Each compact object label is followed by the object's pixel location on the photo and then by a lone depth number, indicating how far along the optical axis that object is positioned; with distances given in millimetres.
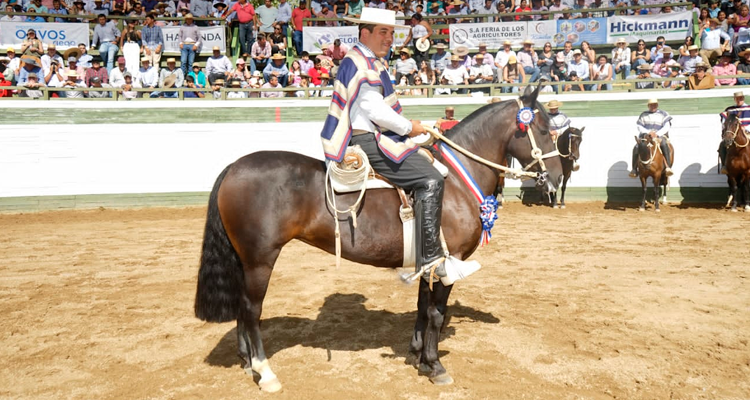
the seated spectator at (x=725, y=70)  16438
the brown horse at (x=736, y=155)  13867
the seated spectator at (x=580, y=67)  17797
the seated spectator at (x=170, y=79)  17344
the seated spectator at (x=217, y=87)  16844
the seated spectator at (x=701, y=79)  15719
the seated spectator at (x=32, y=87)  15645
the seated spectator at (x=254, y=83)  17484
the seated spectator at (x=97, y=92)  16266
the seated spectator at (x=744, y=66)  16366
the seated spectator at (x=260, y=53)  18828
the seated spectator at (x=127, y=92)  16359
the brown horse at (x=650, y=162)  14656
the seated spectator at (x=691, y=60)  17000
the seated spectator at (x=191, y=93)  17500
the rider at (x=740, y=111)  14055
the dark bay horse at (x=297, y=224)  4781
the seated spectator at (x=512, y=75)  17806
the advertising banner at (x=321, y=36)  19328
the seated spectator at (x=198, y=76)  17880
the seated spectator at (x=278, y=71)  18062
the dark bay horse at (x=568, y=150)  14977
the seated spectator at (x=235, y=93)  17328
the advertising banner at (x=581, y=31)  18609
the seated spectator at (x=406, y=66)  18641
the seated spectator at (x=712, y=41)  17547
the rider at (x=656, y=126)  14883
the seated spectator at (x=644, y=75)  17062
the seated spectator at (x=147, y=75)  17586
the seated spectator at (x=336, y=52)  18688
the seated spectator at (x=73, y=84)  16178
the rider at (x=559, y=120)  15867
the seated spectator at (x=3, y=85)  15901
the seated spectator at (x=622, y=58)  17781
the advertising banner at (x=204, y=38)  18953
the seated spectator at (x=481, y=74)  18000
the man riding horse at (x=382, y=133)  4668
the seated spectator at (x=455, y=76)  18203
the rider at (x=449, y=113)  15353
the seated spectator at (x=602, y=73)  17250
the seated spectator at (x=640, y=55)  17750
